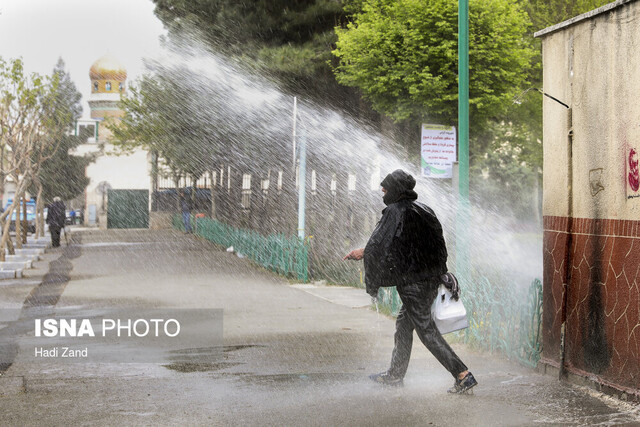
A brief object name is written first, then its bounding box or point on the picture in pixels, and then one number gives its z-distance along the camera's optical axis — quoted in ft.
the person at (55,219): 100.16
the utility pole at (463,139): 32.81
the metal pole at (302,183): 65.77
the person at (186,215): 139.23
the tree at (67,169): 211.61
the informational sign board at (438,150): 36.88
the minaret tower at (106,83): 272.10
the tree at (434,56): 49.21
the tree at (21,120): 74.54
